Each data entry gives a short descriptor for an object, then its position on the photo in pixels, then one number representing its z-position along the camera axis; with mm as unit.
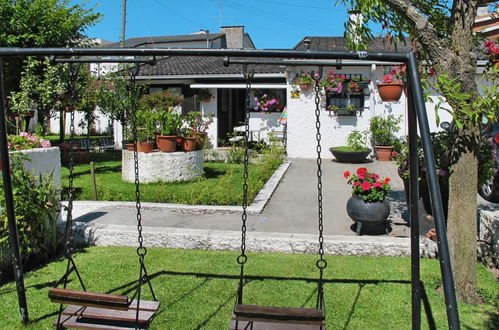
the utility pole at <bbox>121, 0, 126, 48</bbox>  23342
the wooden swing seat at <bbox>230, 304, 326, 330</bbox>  2963
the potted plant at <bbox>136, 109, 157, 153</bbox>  10203
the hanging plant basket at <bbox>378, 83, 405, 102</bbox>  11531
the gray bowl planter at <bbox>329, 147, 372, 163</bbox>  13258
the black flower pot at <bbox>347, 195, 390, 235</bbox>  5898
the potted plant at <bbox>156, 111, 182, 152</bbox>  10172
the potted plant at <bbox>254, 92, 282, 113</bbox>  16666
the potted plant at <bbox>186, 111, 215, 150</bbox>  10703
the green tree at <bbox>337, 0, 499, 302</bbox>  4012
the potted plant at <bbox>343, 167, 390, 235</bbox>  5910
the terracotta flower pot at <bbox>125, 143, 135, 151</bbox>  10336
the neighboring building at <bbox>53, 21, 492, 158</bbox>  14336
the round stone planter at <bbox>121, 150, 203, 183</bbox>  10211
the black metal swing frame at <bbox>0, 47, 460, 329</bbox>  2420
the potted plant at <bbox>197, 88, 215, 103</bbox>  17578
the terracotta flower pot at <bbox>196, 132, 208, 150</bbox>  10649
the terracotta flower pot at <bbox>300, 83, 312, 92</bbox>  14321
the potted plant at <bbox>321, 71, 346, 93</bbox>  13836
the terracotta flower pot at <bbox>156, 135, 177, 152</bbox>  10141
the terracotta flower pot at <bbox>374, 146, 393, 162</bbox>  13740
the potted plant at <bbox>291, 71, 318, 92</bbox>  13978
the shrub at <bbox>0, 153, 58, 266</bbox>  4887
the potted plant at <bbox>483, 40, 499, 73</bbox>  4305
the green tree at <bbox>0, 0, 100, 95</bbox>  14074
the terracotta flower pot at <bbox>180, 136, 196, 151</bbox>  10367
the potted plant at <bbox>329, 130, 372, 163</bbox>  13297
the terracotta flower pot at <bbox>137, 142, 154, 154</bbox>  10156
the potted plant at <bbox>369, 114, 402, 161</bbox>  13797
